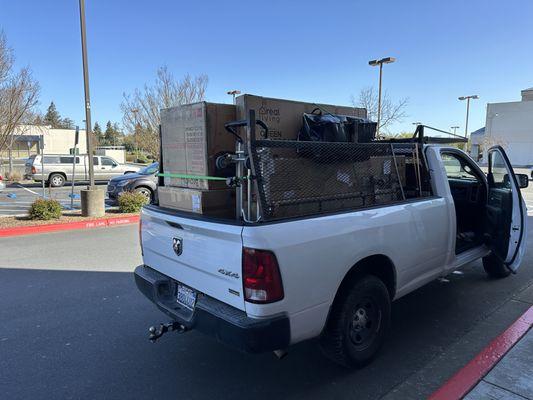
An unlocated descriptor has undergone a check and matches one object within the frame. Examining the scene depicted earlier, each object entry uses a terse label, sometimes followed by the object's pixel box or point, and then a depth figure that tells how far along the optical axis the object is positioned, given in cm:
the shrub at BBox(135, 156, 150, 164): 5007
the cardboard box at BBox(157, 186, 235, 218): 316
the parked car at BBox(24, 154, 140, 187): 2127
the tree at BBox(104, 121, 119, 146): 9533
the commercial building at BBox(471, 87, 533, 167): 5666
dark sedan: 1256
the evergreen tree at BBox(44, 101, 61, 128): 10056
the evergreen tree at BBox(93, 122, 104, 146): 9547
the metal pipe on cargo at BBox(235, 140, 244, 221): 279
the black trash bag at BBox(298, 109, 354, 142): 345
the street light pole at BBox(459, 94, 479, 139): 4053
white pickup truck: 255
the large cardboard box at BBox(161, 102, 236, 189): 321
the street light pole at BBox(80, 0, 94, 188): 1051
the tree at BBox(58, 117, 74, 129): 9826
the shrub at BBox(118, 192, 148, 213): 1103
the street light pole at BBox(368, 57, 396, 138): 2194
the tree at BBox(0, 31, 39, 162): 1070
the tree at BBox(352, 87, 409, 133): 2675
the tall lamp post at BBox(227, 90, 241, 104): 2782
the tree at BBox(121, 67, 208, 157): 2173
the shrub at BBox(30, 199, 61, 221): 971
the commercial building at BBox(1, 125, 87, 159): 5823
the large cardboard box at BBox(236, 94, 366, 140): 324
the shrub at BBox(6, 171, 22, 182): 2402
